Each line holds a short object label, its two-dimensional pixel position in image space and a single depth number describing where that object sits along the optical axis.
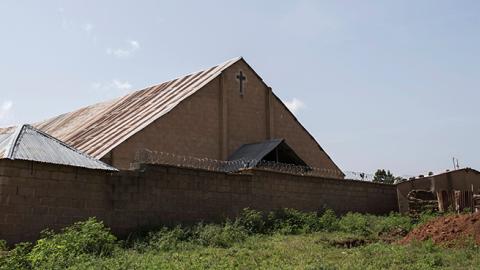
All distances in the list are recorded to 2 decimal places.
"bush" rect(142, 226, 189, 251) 11.03
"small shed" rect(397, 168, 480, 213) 16.98
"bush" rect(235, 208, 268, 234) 13.72
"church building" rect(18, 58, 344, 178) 18.19
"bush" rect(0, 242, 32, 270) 8.97
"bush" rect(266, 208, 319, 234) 14.05
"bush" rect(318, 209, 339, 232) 14.63
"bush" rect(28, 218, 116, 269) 9.16
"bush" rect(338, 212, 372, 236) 13.88
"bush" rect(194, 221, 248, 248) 11.69
